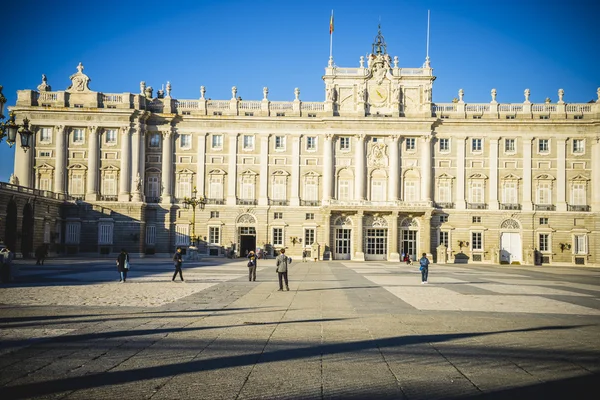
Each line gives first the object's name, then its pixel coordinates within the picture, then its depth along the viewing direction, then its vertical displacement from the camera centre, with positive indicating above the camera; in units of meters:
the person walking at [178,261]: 24.52 -1.59
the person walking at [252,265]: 24.72 -1.76
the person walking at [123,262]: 23.35 -1.62
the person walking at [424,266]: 25.86 -1.79
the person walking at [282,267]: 20.80 -1.56
